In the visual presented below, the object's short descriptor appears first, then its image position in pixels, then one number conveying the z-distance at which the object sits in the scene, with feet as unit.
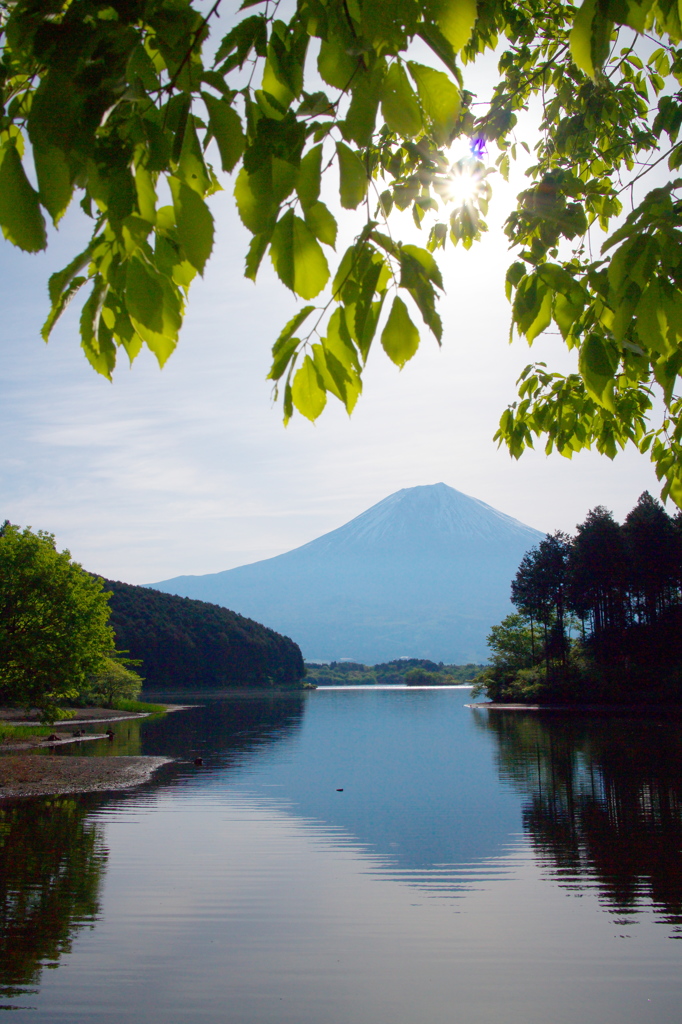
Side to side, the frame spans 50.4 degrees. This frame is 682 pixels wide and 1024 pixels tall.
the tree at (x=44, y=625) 91.86
